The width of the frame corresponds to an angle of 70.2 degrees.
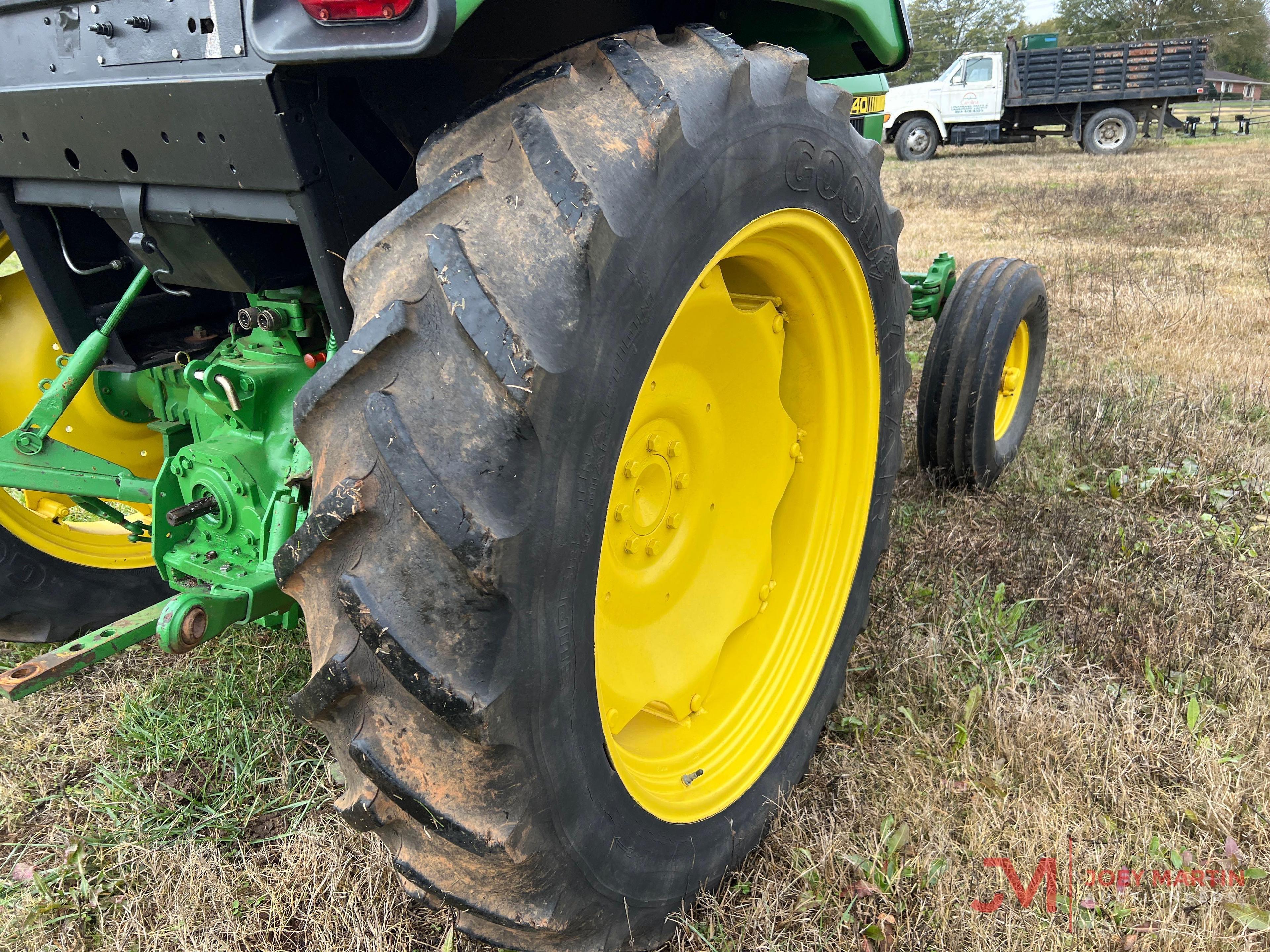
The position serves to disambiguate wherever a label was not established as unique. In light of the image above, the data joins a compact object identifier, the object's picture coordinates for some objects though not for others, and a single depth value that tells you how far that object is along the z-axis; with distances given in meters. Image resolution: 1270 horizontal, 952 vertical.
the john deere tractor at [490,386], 1.16
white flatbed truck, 19.58
